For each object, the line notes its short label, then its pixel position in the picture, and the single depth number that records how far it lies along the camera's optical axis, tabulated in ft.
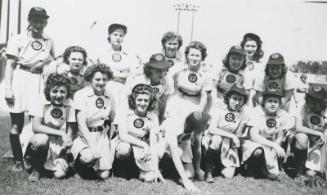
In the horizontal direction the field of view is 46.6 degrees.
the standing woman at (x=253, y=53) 13.57
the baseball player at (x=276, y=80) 12.78
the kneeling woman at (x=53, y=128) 10.39
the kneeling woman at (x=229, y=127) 11.62
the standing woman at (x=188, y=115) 11.10
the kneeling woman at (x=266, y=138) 11.76
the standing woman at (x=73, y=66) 11.68
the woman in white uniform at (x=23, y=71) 11.26
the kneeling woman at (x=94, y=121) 10.57
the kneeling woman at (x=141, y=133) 10.75
